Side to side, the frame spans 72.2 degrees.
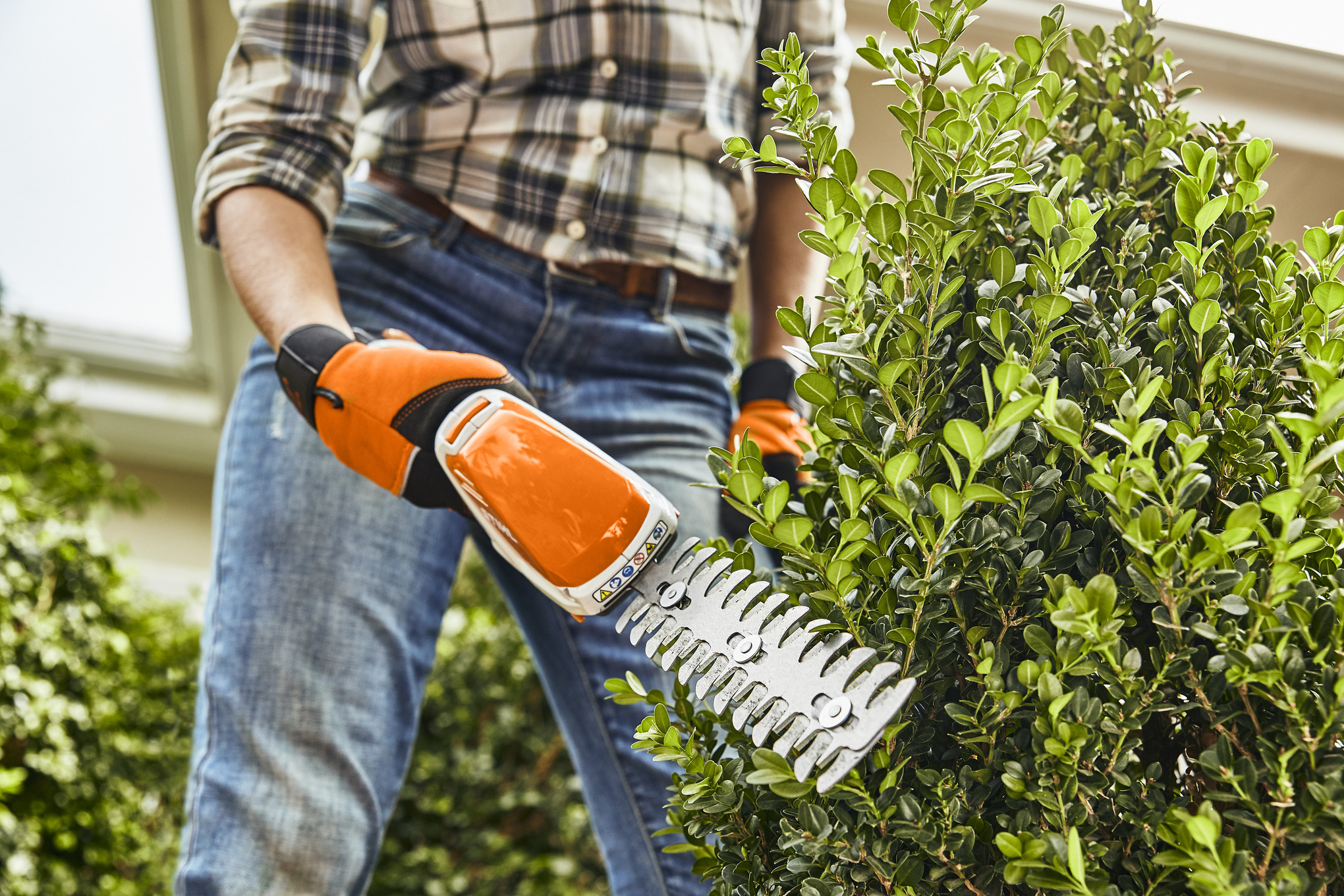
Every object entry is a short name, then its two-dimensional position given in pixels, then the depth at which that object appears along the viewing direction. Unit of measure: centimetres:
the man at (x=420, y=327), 80
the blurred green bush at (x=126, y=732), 197
